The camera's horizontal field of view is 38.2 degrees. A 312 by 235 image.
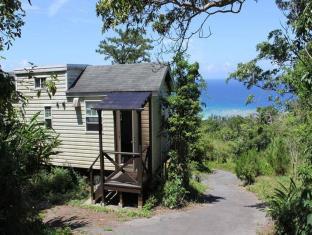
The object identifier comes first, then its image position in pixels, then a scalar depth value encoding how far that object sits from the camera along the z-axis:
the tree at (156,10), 9.22
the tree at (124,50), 37.62
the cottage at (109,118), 15.64
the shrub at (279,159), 18.64
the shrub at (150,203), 14.86
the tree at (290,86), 8.02
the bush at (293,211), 8.14
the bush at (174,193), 14.84
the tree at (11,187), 5.74
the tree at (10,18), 6.07
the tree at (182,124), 15.03
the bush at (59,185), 16.43
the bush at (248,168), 18.55
